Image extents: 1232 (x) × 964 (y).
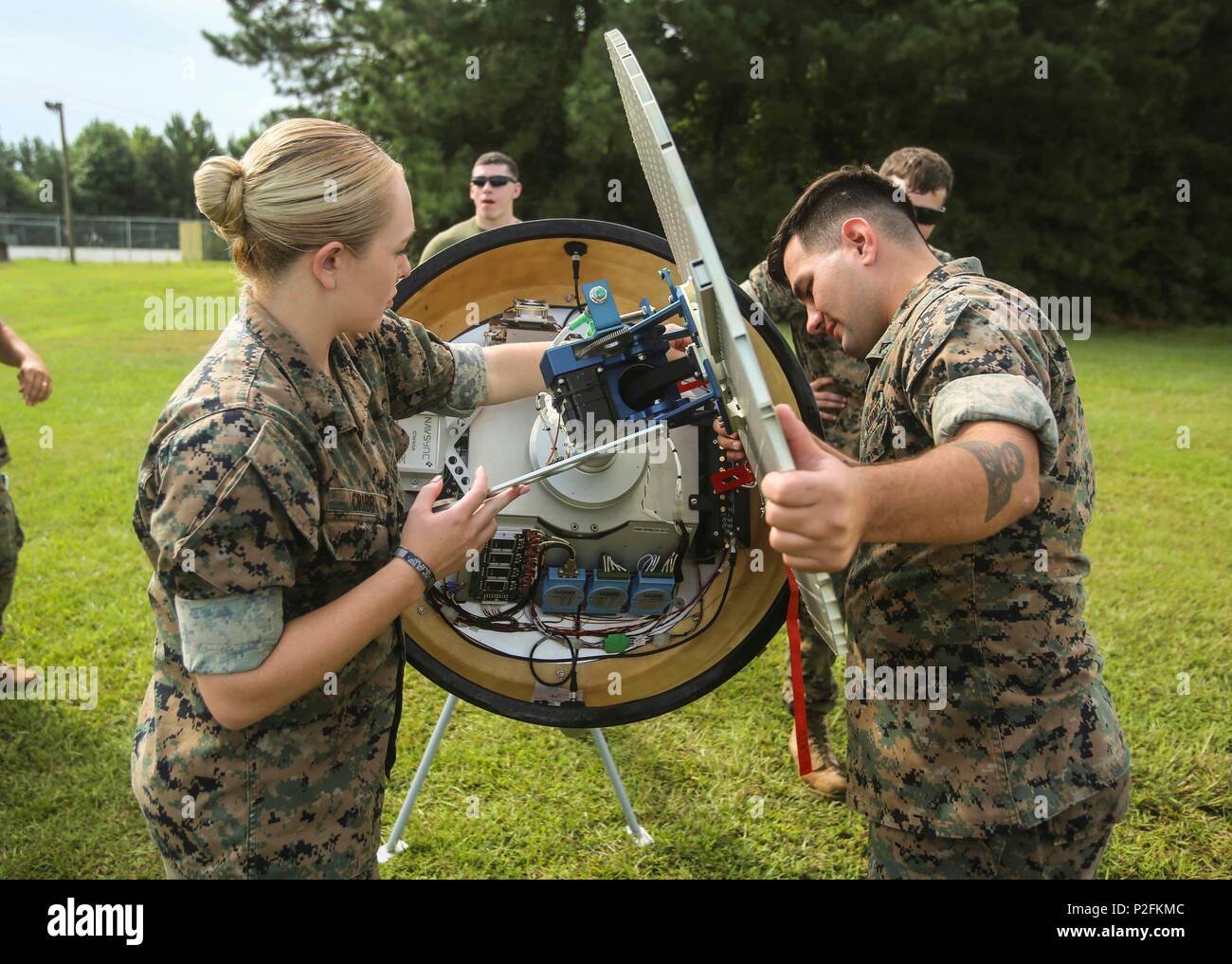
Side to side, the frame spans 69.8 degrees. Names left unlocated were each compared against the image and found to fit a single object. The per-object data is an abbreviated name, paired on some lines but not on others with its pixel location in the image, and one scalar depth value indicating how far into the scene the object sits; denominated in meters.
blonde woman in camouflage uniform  1.52
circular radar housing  2.54
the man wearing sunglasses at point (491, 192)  5.99
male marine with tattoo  1.70
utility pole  29.07
